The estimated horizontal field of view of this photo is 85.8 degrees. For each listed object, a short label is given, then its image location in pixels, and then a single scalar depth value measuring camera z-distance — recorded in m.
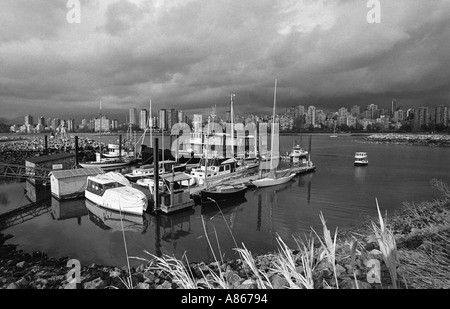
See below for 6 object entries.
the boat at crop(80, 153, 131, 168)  33.40
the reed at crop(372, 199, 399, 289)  3.41
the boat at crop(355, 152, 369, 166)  38.50
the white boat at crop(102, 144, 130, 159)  38.78
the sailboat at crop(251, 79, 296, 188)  23.13
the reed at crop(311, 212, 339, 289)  3.87
